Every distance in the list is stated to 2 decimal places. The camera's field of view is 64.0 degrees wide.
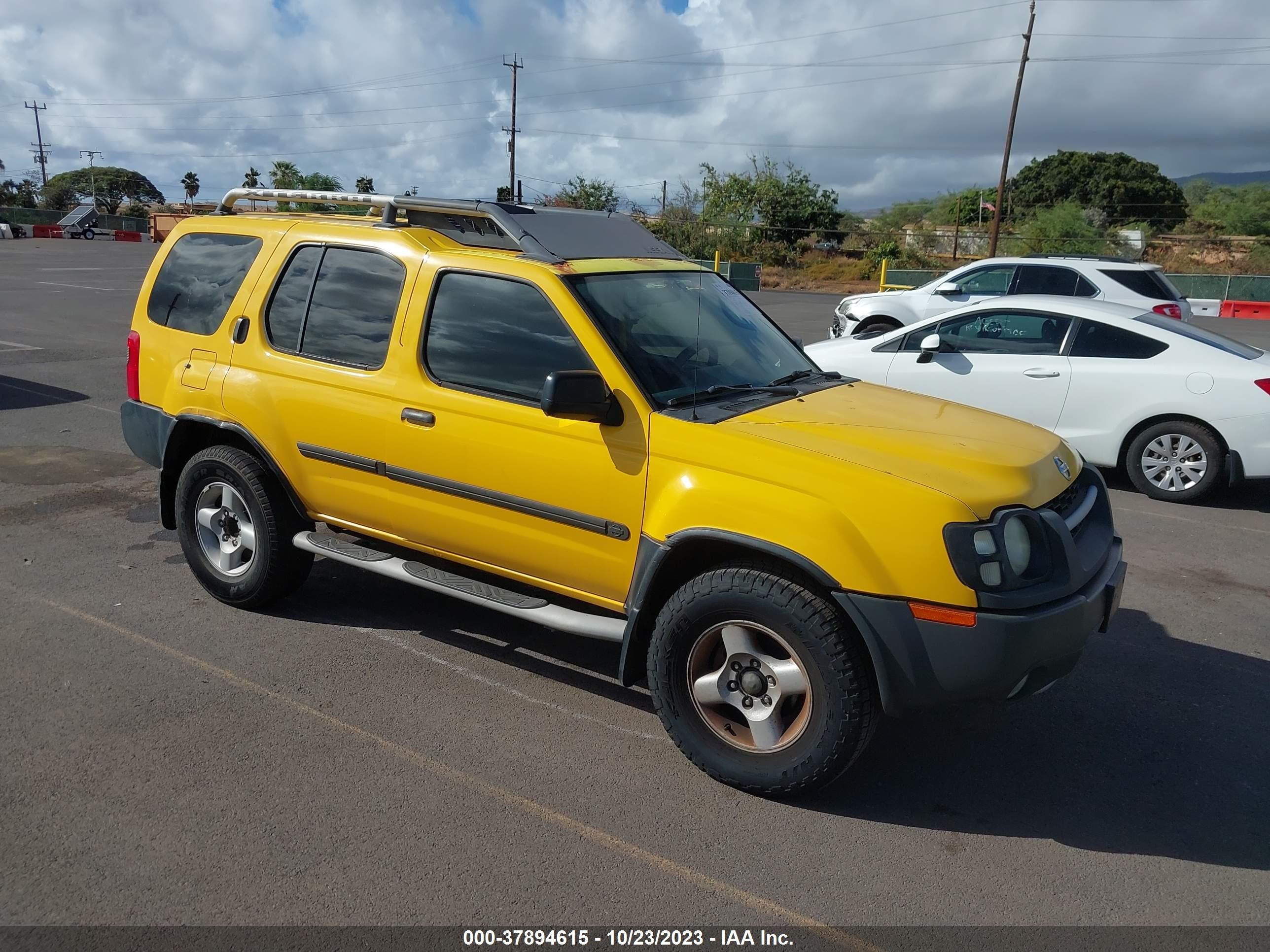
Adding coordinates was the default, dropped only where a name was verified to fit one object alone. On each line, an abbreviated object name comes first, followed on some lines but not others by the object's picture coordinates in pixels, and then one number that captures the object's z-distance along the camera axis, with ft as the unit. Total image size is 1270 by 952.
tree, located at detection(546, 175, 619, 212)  187.01
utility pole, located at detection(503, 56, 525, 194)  201.05
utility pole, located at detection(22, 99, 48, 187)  360.48
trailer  200.13
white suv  46.11
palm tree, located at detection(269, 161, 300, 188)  237.45
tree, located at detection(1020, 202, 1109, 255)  152.76
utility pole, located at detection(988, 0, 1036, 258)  137.69
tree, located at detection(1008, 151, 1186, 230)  224.33
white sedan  25.52
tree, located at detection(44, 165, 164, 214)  338.30
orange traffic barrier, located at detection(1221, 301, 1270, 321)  103.14
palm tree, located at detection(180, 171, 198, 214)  376.27
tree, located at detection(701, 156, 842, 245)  190.29
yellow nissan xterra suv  11.21
